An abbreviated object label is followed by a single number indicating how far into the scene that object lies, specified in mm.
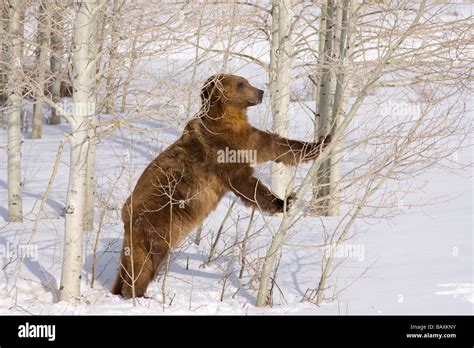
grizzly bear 13227
